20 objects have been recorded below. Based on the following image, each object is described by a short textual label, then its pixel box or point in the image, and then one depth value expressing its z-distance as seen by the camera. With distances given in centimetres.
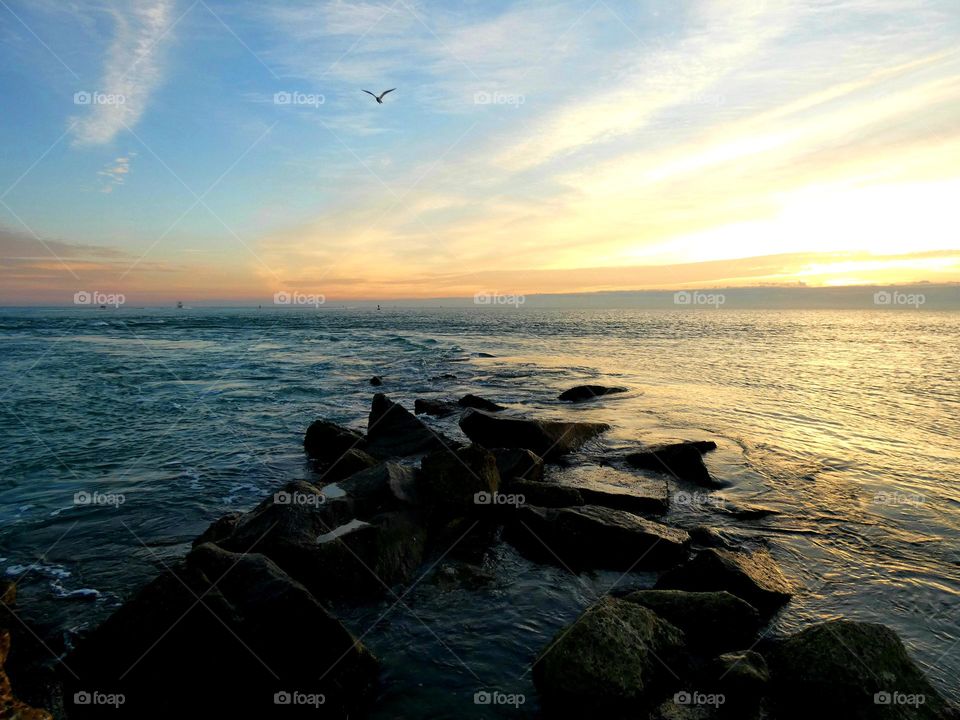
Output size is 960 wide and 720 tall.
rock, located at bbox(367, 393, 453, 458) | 1438
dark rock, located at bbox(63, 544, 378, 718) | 534
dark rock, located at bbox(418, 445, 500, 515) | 989
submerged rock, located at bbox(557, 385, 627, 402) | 2396
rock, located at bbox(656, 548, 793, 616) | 735
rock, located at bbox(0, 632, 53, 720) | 418
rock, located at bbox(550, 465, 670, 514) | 1073
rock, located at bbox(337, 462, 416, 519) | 916
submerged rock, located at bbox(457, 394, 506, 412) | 2056
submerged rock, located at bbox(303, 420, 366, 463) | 1444
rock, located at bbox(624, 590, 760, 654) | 647
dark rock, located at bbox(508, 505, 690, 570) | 859
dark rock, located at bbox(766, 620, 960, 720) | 525
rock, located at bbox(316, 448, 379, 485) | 1187
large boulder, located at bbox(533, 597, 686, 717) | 546
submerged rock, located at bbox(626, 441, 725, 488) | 1286
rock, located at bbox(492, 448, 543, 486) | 1174
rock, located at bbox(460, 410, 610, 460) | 1484
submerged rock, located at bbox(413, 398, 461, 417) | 2086
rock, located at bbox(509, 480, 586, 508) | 1038
